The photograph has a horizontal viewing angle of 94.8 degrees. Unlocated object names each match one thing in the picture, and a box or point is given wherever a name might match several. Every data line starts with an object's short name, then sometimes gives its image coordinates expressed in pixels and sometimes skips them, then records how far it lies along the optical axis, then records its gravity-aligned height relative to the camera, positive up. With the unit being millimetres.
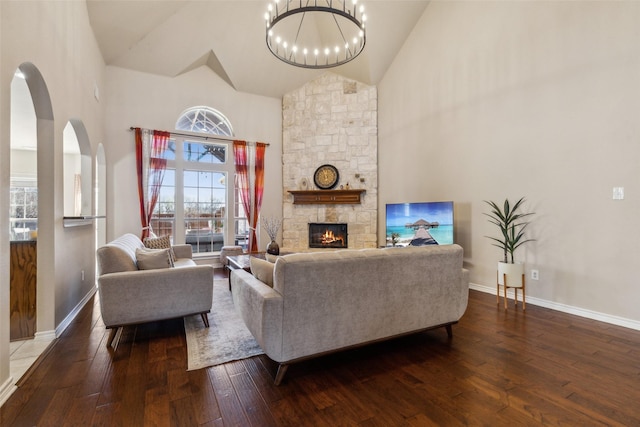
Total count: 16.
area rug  2342 -1144
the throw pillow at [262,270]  2234 -448
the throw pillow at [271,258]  3629 -551
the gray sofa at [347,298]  1950 -635
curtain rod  5729 +1570
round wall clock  6445 +795
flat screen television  4420 -184
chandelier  5582 +3645
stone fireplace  6340 +1433
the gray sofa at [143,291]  2543 -695
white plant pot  3527 -741
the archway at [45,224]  2658 -80
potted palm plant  3543 -292
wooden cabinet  2612 -665
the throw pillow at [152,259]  2822 -437
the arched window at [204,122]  5914 +1915
